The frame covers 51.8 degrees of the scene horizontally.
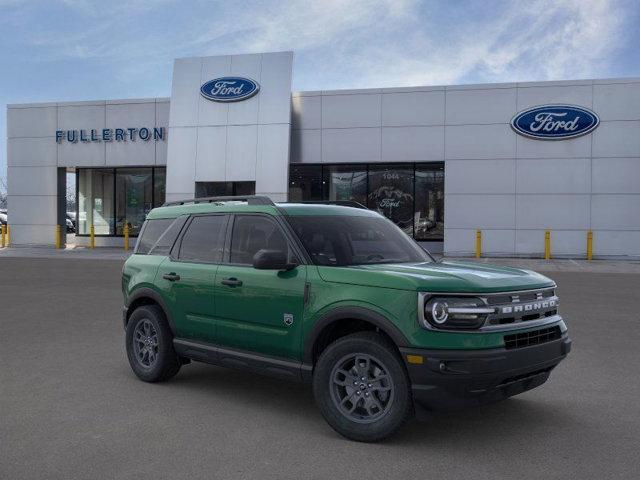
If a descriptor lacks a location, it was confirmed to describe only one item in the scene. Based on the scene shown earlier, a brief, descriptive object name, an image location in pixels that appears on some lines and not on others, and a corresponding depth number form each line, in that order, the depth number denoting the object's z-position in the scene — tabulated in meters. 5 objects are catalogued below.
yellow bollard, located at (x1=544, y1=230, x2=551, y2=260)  23.03
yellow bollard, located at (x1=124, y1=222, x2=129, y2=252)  27.53
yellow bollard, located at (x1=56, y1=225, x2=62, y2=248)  28.41
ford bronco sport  4.39
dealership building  23.25
